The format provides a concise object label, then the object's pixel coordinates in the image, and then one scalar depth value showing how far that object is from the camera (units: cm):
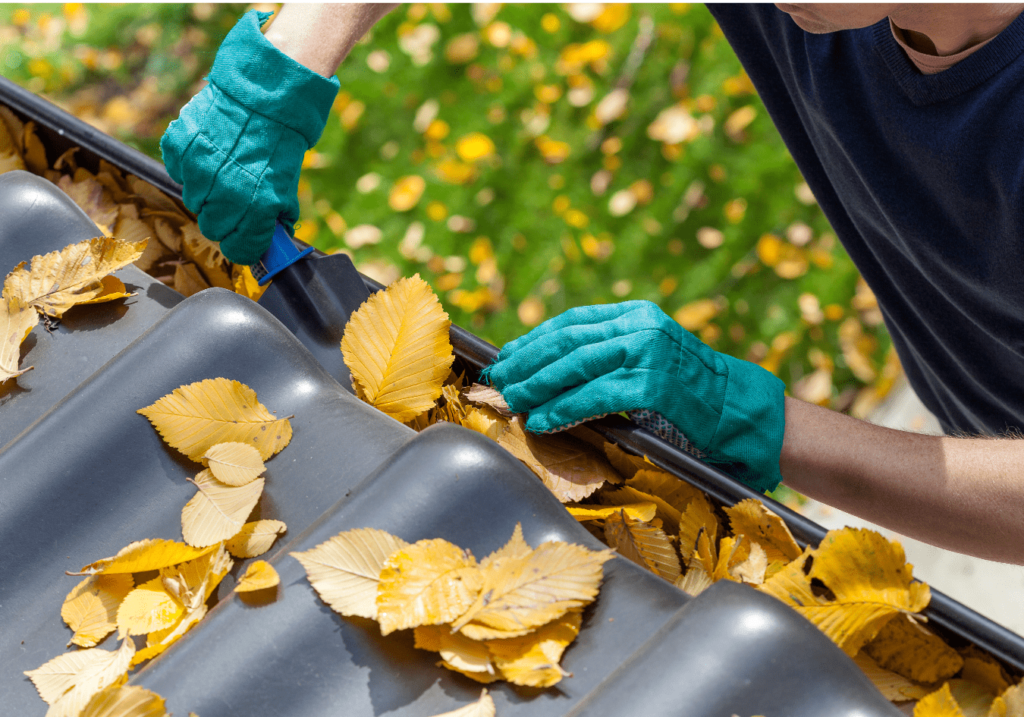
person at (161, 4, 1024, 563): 195
